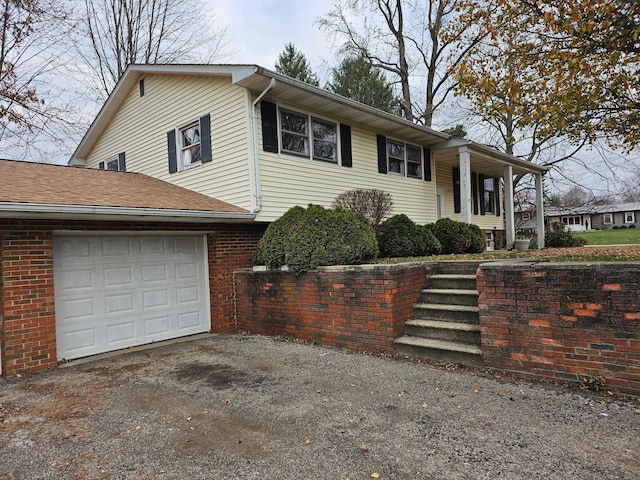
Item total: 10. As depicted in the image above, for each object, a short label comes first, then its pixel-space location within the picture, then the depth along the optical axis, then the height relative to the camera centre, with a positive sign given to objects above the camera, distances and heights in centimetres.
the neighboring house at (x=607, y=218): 5022 +261
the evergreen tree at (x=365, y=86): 2284 +959
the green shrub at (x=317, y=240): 641 +15
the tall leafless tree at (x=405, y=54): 2030 +1013
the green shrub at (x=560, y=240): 1565 -4
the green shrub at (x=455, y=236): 981 +18
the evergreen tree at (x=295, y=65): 2515 +1200
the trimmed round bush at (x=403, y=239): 816 +15
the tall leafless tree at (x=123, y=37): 1702 +969
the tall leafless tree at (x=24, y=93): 1252 +546
